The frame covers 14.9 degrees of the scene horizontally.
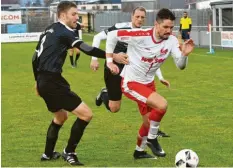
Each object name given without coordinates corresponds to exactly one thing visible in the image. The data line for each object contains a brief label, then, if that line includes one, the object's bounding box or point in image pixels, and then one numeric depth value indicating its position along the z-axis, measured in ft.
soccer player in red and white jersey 38.23
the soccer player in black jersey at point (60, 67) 37.14
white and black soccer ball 34.61
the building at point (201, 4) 228.80
